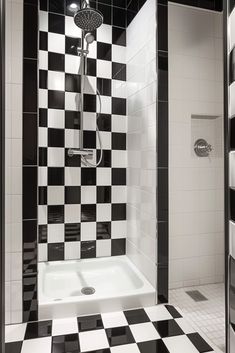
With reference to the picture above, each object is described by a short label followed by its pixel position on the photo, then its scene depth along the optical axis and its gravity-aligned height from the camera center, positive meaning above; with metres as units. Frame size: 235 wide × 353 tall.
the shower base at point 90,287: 1.53 -0.74
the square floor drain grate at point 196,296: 1.79 -0.84
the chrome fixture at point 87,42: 1.63 +1.03
